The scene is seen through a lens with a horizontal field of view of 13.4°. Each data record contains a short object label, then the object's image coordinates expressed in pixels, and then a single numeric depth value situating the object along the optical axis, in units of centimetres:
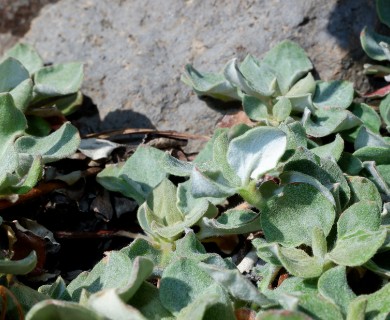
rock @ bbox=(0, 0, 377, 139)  59
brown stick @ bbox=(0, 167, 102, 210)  54
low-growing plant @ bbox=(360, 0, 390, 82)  57
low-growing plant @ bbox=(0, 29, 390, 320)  47
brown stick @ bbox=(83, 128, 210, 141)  58
